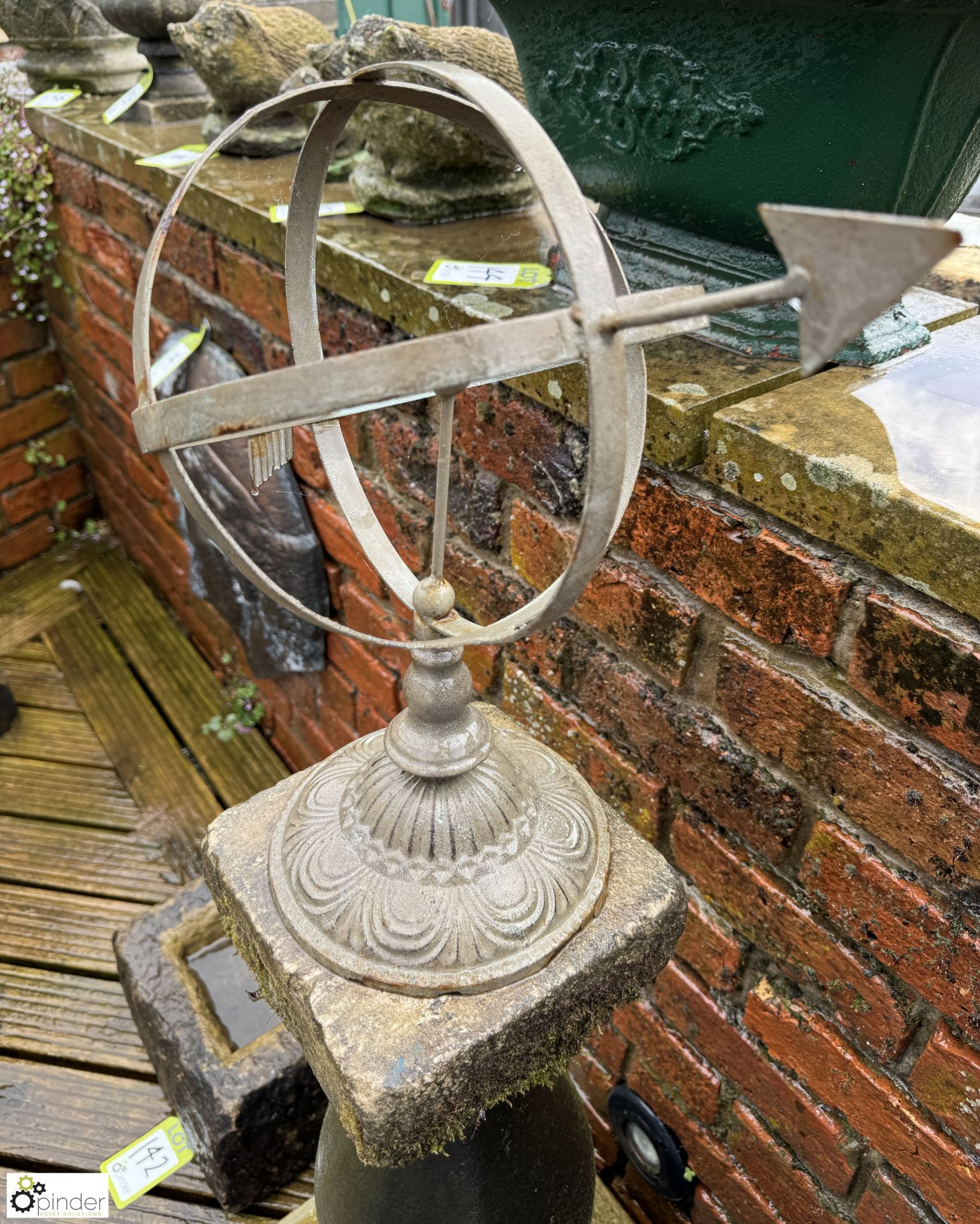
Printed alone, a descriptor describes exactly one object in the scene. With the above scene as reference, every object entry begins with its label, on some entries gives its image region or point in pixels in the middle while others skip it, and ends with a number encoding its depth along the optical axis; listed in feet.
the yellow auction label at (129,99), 6.05
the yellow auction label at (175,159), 4.87
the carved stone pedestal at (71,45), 6.85
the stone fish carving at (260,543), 4.97
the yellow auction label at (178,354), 4.89
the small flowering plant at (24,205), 6.61
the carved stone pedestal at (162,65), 6.07
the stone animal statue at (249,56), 4.67
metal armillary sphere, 1.34
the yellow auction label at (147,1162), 4.02
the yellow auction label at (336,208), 4.17
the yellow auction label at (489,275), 3.21
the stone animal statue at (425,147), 3.52
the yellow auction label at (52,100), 6.75
